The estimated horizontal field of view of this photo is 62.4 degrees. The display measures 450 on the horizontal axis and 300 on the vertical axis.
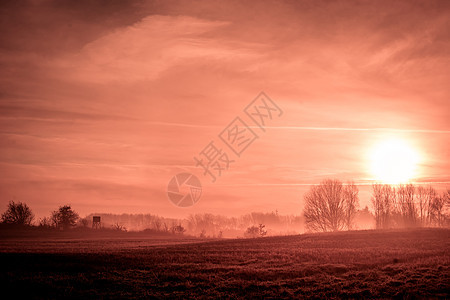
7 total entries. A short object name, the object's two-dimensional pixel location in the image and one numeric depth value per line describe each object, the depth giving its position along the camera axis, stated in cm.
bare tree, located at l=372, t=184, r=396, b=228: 11281
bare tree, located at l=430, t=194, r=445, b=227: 12127
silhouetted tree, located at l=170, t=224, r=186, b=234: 9212
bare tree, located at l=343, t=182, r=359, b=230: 10496
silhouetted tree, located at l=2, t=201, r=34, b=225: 8531
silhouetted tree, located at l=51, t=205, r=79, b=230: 8556
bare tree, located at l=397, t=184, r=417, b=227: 11298
